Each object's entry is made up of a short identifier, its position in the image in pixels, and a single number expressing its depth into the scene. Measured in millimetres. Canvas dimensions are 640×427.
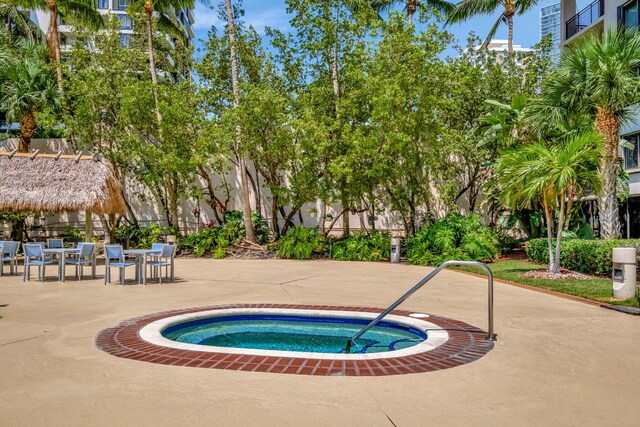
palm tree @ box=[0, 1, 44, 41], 30531
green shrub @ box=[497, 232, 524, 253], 20188
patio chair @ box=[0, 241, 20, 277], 13534
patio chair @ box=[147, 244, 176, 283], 11589
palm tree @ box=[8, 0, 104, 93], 22672
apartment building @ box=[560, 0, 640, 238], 19953
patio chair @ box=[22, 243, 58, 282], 12008
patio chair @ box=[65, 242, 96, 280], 12188
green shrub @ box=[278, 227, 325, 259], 19234
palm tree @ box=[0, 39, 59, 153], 21281
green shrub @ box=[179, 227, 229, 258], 20562
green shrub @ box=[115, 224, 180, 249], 21438
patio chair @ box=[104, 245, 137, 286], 11095
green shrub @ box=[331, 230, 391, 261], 18734
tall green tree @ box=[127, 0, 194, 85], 21734
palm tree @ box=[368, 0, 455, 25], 25031
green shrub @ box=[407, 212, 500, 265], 17219
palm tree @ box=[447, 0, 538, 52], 25938
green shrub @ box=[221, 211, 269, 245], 21422
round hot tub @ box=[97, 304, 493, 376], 4980
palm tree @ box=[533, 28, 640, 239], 12891
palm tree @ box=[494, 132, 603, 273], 11750
